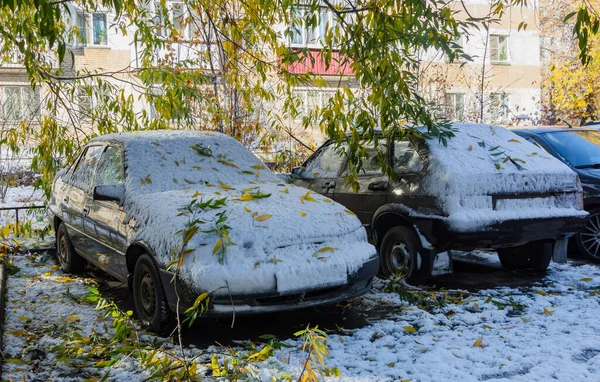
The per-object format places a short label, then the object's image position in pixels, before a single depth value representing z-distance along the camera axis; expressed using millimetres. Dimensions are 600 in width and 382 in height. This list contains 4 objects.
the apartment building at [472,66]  21948
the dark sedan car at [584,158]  7520
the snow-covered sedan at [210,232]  4449
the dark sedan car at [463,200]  5914
